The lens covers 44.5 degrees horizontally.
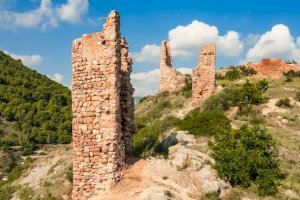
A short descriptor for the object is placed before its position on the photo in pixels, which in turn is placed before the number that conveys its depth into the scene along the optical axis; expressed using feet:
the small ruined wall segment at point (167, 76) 99.66
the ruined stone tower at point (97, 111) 29.66
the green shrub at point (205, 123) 50.70
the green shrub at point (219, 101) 65.67
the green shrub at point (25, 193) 50.91
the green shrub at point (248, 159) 35.53
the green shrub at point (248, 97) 66.06
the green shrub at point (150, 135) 39.83
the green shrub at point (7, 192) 57.29
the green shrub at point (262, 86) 76.97
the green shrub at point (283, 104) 66.13
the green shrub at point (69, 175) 44.34
